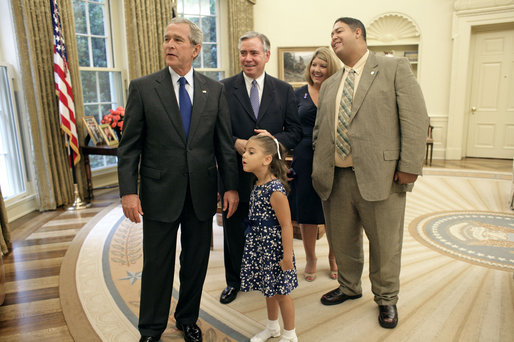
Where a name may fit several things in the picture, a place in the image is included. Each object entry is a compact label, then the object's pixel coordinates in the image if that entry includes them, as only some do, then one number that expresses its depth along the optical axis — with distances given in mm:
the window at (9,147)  4582
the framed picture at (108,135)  5254
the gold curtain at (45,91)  4562
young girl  1968
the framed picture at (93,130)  5214
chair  7175
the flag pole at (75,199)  4976
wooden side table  5031
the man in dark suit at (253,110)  2404
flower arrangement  5332
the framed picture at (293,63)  8039
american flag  4691
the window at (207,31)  7230
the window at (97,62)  5672
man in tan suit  2141
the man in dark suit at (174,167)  1902
